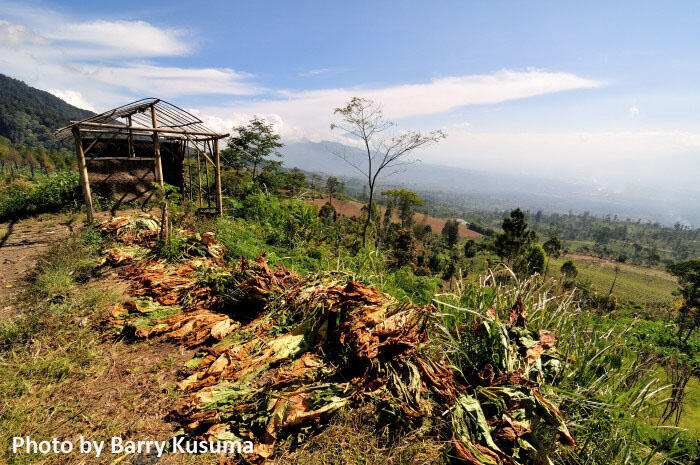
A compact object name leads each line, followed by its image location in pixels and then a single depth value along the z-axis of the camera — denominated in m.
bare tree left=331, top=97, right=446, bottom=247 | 17.84
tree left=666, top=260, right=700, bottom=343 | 22.38
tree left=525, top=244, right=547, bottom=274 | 32.31
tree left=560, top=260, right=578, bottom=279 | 44.00
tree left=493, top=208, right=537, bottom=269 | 34.56
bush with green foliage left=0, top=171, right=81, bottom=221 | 9.21
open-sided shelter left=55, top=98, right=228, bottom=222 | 9.57
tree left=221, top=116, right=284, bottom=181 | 25.41
